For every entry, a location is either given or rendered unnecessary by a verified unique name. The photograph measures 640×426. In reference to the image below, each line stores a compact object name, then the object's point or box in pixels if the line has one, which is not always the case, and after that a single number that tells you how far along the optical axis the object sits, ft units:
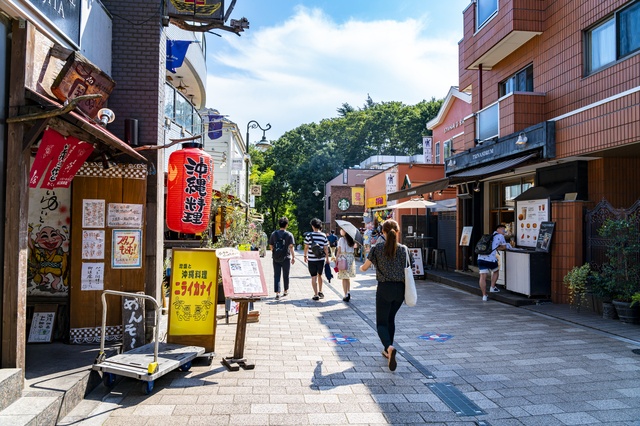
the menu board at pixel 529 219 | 33.71
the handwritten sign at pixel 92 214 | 19.56
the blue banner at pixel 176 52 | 35.99
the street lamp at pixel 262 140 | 68.46
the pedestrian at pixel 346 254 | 32.30
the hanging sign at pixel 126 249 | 19.98
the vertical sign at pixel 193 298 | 18.22
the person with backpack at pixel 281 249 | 32.68
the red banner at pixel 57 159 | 14.93
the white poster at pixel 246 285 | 17.33
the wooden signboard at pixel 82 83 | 15.75
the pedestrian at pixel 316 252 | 32.94
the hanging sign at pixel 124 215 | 19.97
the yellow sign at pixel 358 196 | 107.55
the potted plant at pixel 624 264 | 24.49
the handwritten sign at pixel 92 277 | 19.43
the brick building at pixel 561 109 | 27.17
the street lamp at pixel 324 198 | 151.94
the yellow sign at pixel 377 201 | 84.53
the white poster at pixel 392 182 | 75.41
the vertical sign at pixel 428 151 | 84.69
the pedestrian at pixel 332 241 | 65.81
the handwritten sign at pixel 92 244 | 19.54
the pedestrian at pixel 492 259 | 32.22
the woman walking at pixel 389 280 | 18.31
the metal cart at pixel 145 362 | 14.37
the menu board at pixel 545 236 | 31.73
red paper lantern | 20.67
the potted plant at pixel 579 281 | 27.73
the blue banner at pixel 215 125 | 62.80
